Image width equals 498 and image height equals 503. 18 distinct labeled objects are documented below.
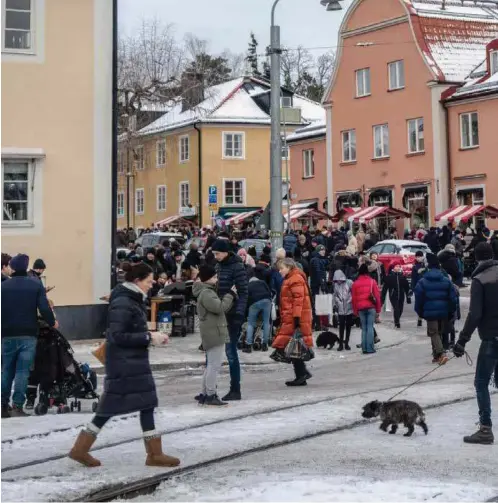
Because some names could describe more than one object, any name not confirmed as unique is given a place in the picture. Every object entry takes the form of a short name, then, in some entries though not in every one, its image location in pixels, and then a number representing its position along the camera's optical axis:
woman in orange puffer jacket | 13.30
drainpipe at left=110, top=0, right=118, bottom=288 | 19.88
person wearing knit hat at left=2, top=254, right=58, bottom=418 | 11.23
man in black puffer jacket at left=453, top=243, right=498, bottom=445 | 9.15
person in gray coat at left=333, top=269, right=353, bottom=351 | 18.73
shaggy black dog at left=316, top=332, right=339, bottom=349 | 18.86
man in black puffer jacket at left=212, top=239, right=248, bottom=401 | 12.11
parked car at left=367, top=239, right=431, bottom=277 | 31.59
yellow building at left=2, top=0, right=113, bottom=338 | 19.34
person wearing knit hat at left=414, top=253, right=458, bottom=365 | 16.06
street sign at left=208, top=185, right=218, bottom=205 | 44.16
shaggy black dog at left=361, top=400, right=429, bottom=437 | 9.59
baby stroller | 11.48
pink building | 43.28
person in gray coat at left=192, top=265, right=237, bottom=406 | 11.40
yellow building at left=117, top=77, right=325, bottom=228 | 60.84
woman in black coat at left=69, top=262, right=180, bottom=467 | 7.99
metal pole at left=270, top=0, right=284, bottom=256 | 20.39
